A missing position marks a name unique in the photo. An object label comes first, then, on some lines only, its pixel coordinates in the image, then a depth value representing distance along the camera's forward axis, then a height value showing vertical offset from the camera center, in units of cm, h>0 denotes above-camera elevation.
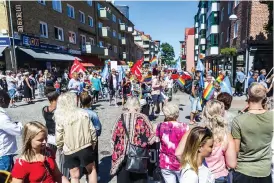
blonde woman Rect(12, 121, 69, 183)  215 -86
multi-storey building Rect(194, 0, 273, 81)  1623 +285
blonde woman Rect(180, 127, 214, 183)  194 -73
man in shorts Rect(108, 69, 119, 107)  1148 -59
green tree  9812 +920
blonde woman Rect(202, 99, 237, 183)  237 -80
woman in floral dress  295 -85
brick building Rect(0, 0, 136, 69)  1742 +444
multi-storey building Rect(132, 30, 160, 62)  8875 +1248
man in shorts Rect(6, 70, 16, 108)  1169 -59
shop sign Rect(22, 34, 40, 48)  1795 +268
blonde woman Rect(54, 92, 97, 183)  310 -84
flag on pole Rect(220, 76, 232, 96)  662 -45
